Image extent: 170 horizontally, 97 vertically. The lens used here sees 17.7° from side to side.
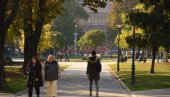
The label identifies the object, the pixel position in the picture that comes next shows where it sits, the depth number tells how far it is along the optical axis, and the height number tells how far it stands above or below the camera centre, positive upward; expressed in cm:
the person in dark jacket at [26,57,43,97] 2041 -57
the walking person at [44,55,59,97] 2055 -53
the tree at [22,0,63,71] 3762 +317
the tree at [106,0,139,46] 12219 +1033
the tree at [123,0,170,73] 3925 +268
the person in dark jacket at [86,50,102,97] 2291 -38
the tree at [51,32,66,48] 9526 +339
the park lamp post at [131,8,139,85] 3109 -102
